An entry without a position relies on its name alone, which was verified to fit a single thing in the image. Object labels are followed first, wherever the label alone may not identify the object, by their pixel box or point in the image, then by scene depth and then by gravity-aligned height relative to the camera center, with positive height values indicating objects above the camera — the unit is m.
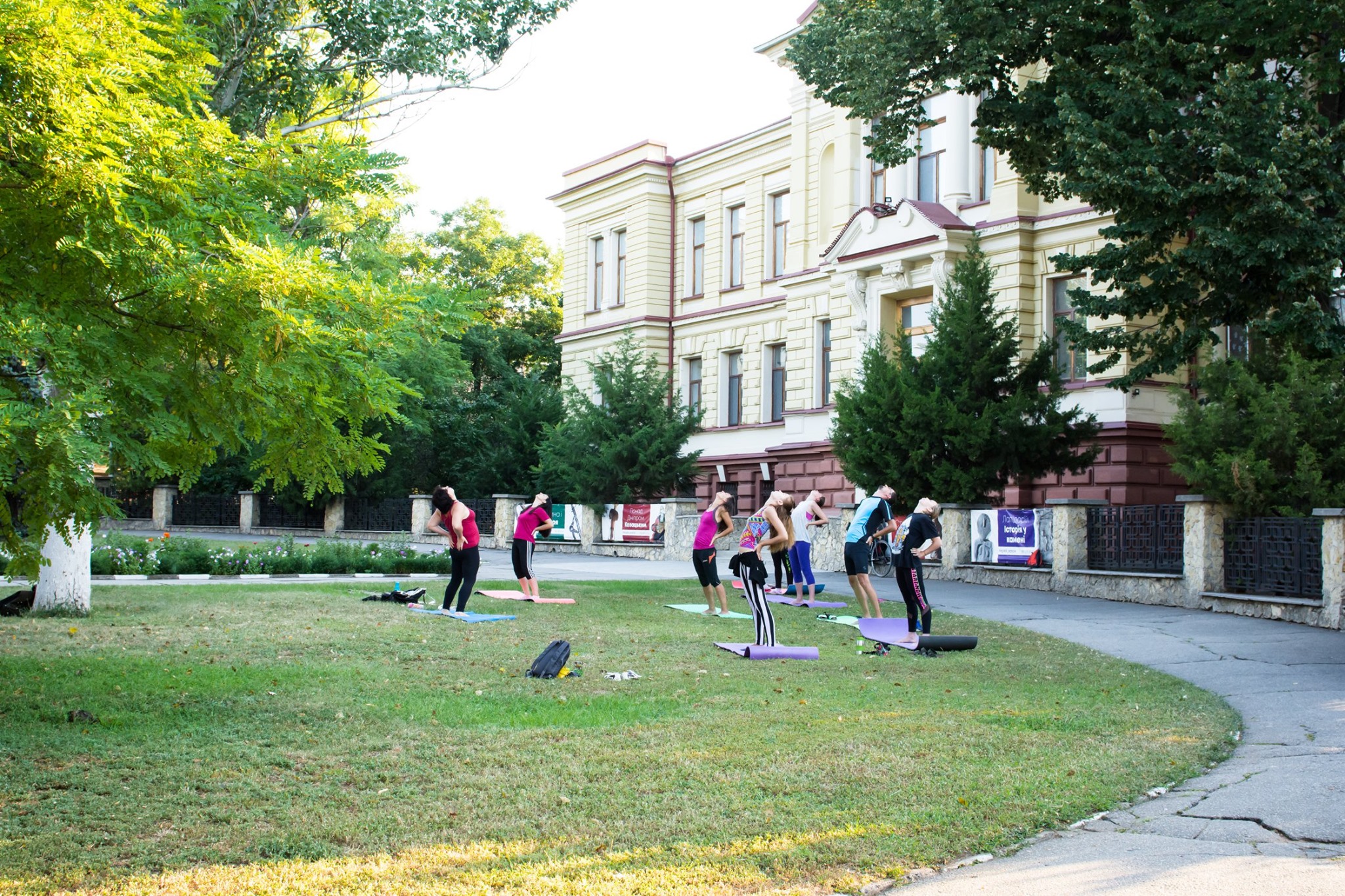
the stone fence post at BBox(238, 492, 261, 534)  47.06 -0.20
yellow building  29.47 +7.06
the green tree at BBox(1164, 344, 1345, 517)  17.36 +1.06
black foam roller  12.85 -1.37
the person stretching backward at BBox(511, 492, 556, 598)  17.67 -0.41
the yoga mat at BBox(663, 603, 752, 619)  16.73 -1.44
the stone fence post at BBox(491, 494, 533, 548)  38.41 -0.34
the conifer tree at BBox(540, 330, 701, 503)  34.84 +2.06
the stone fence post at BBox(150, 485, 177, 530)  49.56 +0.06
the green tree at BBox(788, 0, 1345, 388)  16.16 +5.49
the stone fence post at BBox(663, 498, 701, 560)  32.84 -0.46
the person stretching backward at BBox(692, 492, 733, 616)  16.30 -0.43
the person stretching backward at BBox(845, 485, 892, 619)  14.14 -0.33
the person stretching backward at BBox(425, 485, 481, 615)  15.33 -0.37
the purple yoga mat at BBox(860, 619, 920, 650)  14.04 -1.42
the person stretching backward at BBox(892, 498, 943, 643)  12.80 -0.39
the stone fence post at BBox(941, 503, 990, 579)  23.80 -0.41
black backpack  10.20 -1.28
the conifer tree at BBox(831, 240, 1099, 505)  23.33 +1.87
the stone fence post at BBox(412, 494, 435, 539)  40.19 -0.11
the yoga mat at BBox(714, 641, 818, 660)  12.02 -1.40
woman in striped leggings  12.62 -0.49
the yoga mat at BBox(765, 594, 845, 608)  18.55 -1.41
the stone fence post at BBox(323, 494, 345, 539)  44.06 -0.35
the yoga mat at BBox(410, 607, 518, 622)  15.06 -1.35
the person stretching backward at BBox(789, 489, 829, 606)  18.83 -0.44
